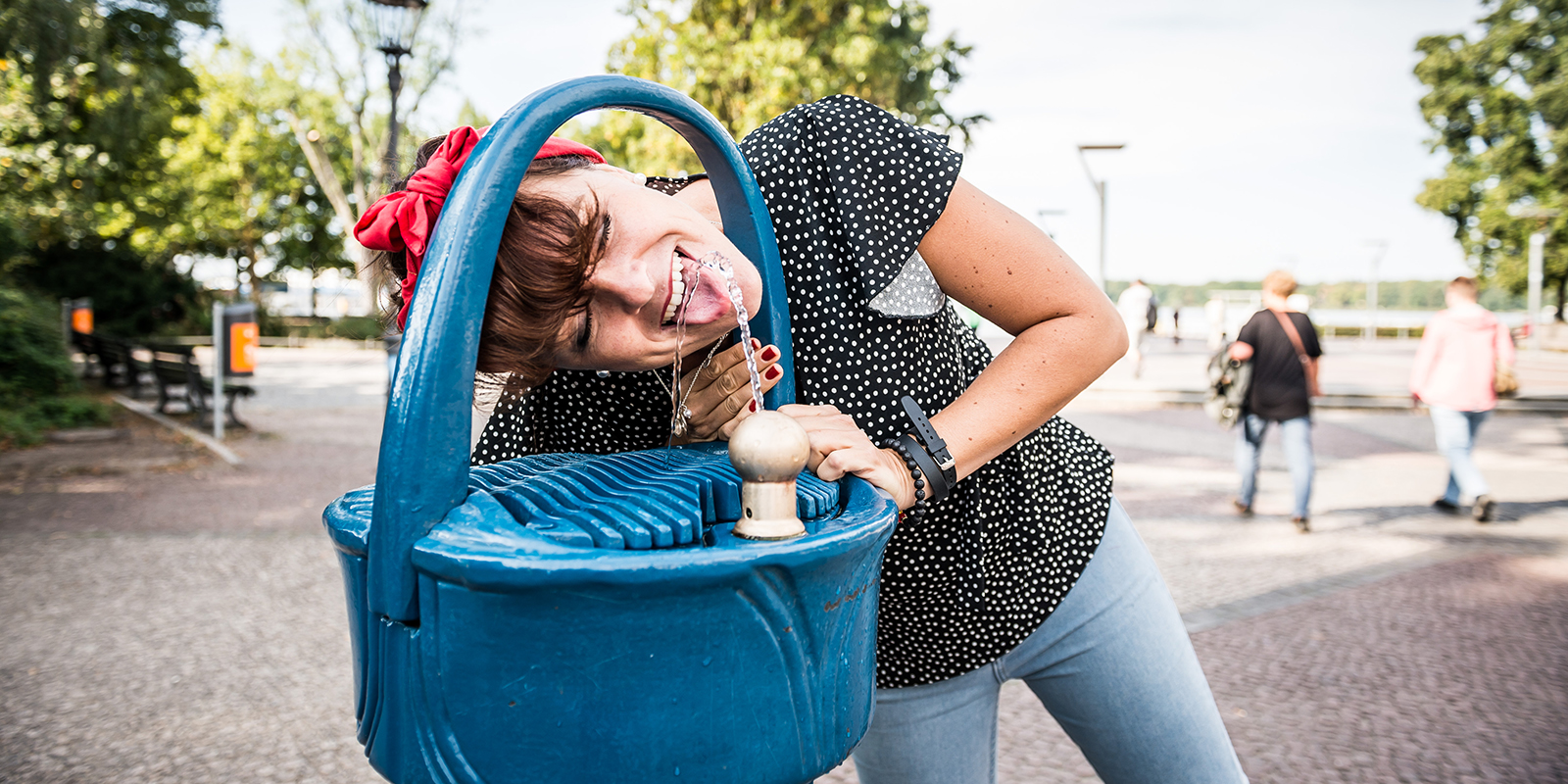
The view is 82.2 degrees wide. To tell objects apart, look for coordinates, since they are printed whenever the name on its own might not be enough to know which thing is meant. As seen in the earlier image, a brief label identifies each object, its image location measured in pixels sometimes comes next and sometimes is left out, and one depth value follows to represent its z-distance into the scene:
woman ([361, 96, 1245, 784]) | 0.91
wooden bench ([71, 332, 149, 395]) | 12.96
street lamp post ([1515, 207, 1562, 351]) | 26.58
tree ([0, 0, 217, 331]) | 11.23
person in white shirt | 16.09
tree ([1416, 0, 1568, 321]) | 33.41
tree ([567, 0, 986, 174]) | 13.05
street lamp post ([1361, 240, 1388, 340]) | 33.28
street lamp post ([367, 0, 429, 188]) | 8.58
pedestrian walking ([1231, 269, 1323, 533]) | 6.41
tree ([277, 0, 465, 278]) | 22.05
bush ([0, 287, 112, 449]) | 9.82
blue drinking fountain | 0.64
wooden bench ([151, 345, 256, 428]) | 10.50
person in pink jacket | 6.60
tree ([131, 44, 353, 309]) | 27.86
